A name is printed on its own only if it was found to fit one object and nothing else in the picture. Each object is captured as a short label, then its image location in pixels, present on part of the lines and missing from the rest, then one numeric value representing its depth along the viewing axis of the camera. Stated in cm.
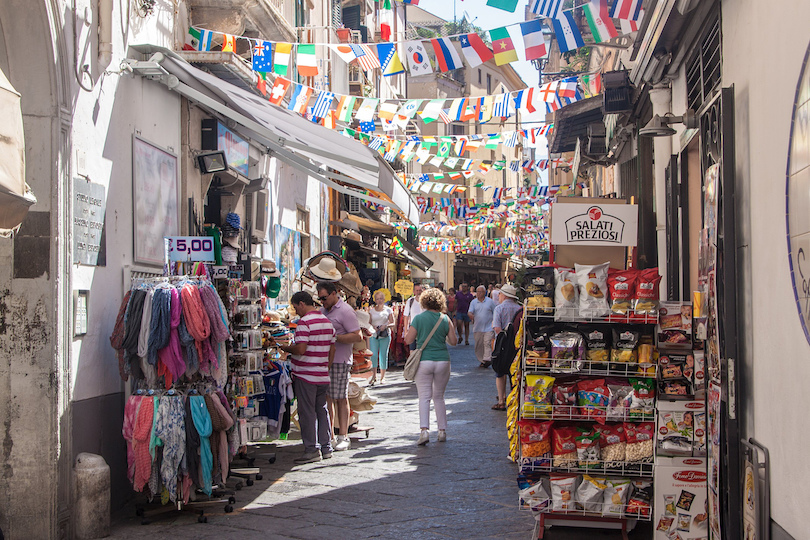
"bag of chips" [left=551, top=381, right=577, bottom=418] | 555
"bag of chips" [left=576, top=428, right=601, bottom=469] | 552
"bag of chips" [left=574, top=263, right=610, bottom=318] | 555
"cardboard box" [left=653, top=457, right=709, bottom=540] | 518
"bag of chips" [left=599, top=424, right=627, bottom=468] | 549
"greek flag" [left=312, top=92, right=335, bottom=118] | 1191
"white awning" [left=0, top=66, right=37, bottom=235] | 405
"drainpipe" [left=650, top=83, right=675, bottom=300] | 795
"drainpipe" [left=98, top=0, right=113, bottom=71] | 638
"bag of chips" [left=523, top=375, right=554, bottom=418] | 557
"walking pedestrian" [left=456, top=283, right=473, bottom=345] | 2484
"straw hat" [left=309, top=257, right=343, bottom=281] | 1008
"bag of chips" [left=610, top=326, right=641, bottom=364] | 547
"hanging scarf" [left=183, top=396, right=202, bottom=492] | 621
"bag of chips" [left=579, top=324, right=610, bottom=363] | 557
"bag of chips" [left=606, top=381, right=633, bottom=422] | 544
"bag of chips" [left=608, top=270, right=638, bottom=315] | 552
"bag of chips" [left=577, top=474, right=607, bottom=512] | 548
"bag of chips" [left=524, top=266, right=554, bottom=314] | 569
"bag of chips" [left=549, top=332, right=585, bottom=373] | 555
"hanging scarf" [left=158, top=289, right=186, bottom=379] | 616
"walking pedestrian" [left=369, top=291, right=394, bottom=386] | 1500
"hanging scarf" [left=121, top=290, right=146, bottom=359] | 611
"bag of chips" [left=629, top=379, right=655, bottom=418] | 539
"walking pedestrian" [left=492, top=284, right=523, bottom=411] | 1262
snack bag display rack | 542
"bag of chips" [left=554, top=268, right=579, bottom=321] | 561
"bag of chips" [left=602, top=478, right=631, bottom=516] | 542
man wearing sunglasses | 904
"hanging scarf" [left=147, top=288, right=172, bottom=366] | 609
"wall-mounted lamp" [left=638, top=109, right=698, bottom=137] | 596
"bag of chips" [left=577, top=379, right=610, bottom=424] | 548
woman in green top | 938
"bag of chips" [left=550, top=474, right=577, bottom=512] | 551
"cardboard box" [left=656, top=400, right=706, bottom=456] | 524
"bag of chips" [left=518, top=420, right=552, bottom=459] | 557
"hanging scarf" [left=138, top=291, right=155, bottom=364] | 609
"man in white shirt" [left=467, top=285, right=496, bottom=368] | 1652
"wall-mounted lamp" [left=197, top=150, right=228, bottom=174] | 897
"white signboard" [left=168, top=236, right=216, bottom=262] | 714
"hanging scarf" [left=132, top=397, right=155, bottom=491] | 600
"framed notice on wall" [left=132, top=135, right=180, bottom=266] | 723
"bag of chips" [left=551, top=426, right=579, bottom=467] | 554
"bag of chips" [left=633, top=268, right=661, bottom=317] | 544
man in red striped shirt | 836
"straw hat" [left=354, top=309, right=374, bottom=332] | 1098
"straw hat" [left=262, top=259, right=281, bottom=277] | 1091
